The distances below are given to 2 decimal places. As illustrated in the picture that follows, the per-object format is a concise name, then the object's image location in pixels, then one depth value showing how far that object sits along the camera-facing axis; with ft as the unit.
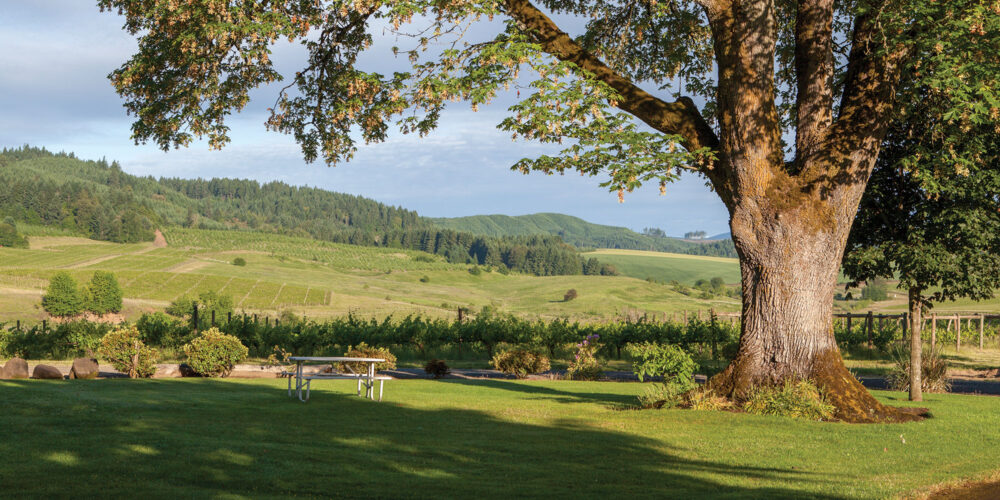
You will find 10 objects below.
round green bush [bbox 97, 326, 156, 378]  59.67
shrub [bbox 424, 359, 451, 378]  68.28
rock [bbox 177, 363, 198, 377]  61.87
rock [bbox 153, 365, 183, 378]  61.94
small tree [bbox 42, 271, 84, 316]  296.30
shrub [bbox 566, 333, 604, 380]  71.67
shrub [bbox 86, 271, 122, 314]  311.88
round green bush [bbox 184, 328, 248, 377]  60.70
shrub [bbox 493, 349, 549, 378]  73.41
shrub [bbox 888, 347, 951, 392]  57.98
